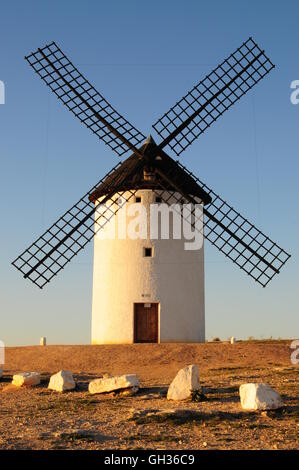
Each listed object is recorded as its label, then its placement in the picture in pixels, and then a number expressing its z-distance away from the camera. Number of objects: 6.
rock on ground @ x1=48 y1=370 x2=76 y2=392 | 14.61
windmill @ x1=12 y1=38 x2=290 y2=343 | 23.09
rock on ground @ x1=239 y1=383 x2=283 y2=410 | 10.91
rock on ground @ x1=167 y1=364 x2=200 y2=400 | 12.25
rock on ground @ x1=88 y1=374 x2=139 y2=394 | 13.29
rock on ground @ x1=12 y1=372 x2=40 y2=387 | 15.72
